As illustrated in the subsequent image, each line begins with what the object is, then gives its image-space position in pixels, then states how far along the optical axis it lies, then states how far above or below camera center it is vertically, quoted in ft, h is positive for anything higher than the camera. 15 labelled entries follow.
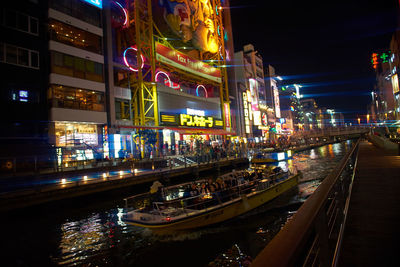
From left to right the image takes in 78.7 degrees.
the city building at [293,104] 444.96 +63.76
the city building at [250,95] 223.92 +45.92
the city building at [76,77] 81.94 +26.64
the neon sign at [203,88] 154.50 +35.13
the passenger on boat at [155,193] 37.27 -7.15
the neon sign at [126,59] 107.87 +39.75
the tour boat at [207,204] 32.91 -9.38
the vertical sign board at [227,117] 160.41 +16.08
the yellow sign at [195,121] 121.45 +12.13
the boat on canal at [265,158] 114.73 -9.46
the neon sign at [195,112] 129.97 +17.63
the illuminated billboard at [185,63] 117.20 +44.23
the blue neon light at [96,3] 94.65 +58.18
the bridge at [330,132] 309.42 +3.19
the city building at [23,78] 71.26 +23.75
